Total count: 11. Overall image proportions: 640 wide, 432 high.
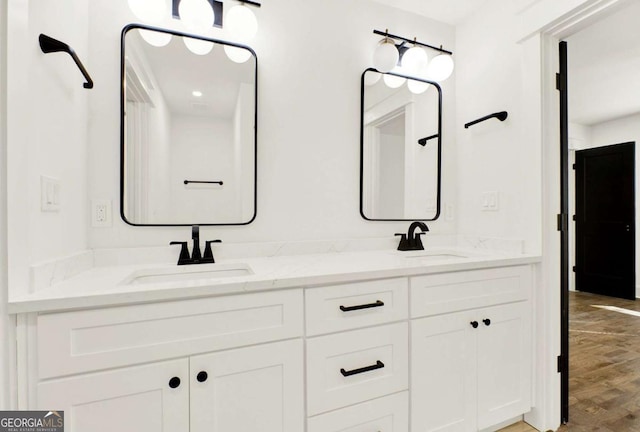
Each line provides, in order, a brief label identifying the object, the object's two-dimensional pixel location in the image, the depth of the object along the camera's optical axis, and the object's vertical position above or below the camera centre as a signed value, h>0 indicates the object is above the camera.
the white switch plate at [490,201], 1.85 +0.09
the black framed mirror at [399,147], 1.91 +0.44
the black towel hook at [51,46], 1.00 +0.55
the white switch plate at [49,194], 1.01 +0.08
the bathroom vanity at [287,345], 0.91 -0.45
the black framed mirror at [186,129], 1.47 +0.43
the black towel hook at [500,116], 1.78 +0.57
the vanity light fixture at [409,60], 1.83 +0.95
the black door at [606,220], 4.03 -0.04
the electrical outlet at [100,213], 1.40 +0.02
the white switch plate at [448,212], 2.13 +0.03
